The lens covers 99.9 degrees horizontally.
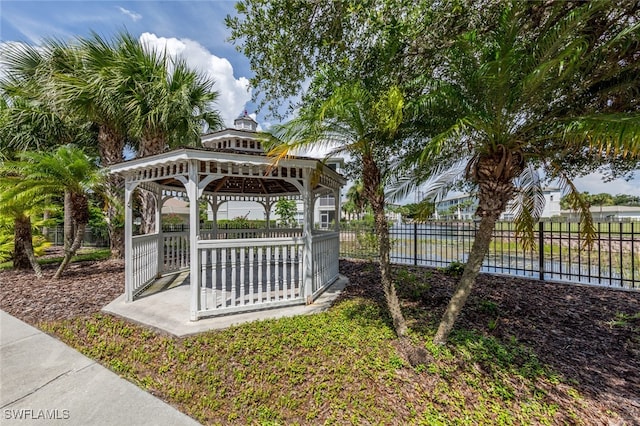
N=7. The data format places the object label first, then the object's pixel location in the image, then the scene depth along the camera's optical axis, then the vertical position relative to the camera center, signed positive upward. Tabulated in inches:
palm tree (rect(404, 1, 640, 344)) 114.0 +58.2
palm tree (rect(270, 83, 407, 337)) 133.8 +45.5
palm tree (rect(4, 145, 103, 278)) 250.7 +34.7
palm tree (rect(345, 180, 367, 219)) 1281.5 +91.8
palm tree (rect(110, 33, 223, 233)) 297.0 +134.9
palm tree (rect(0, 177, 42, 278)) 253.4 -2.6
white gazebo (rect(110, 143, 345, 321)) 177.6 -22.5
